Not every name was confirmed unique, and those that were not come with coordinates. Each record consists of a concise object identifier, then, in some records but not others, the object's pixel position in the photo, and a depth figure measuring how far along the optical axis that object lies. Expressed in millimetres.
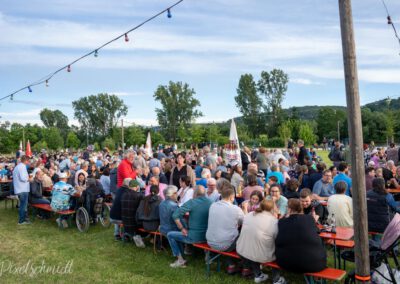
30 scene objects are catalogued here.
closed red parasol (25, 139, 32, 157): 18531
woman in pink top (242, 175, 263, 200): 6910
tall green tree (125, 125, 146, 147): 64375
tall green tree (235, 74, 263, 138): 69750
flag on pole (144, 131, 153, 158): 16344
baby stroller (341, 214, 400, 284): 4480
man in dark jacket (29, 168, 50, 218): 9734
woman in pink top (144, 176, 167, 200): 7400
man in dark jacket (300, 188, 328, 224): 5613
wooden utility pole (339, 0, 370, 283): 3785
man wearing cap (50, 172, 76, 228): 8852
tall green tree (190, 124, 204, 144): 60031
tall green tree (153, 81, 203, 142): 69812
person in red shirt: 8430
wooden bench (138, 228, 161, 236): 6578
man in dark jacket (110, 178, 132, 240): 7323
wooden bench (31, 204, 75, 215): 8695
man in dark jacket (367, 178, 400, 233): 5680
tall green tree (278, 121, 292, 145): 59144
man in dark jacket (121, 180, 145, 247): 6984
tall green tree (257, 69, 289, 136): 70125
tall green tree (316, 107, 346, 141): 74000
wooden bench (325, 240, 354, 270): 4785
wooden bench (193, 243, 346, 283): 4199
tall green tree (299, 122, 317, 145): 60969
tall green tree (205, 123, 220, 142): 59441
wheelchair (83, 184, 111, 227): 8500
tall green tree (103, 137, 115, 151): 65113
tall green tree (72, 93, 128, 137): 85125
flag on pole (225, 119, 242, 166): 11844
